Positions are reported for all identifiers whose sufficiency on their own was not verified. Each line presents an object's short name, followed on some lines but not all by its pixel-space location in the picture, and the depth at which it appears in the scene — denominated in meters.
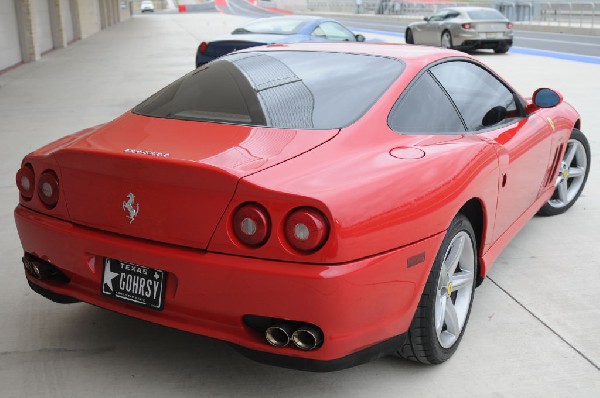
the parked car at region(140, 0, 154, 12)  81.98
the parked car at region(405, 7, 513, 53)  20.95
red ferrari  2.67
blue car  12.31
